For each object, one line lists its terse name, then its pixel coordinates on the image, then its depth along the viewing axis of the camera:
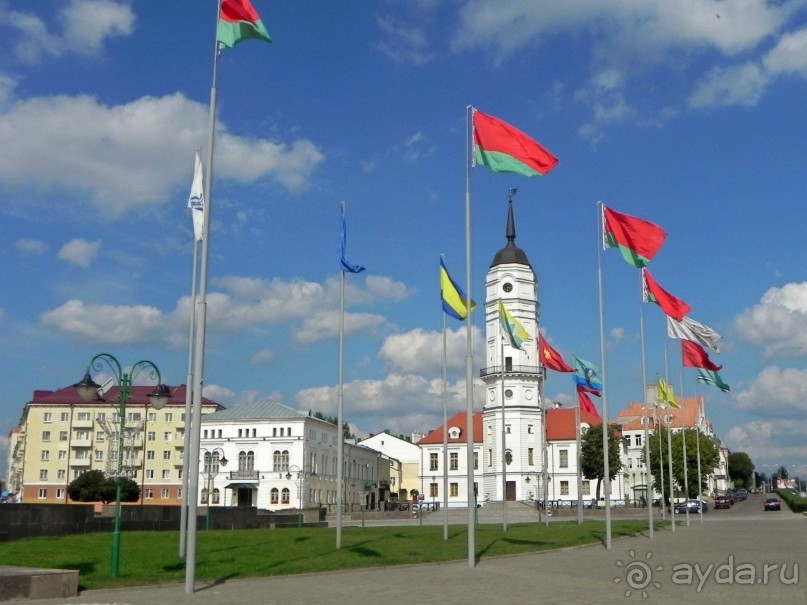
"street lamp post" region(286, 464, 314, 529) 93.46
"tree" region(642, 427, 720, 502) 96.81
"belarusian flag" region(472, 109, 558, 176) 23.11
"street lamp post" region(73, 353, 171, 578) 19.73
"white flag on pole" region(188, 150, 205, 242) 23.17
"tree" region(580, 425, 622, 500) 95.31
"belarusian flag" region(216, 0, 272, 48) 19.73
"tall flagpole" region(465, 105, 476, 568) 23.39
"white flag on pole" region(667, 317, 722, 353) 37.28
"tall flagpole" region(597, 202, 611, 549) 31.08
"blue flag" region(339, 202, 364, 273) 30.75
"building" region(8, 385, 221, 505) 113.00
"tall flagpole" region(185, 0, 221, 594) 17.83
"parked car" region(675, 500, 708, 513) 84.00
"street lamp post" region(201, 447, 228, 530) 61.28
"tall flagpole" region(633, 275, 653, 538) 39.88
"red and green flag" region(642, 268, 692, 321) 35.41
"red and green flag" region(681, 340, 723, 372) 40.28
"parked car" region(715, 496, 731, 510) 97.88
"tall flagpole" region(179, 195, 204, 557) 23.91
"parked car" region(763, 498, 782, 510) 93.88
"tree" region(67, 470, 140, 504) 77.09
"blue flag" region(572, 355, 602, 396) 45.78
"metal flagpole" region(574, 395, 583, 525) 53.88
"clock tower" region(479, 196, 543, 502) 96.25
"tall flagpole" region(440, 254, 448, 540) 35.34
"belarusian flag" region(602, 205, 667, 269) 30.31
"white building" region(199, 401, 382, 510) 99.31
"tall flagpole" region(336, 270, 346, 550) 28.95
